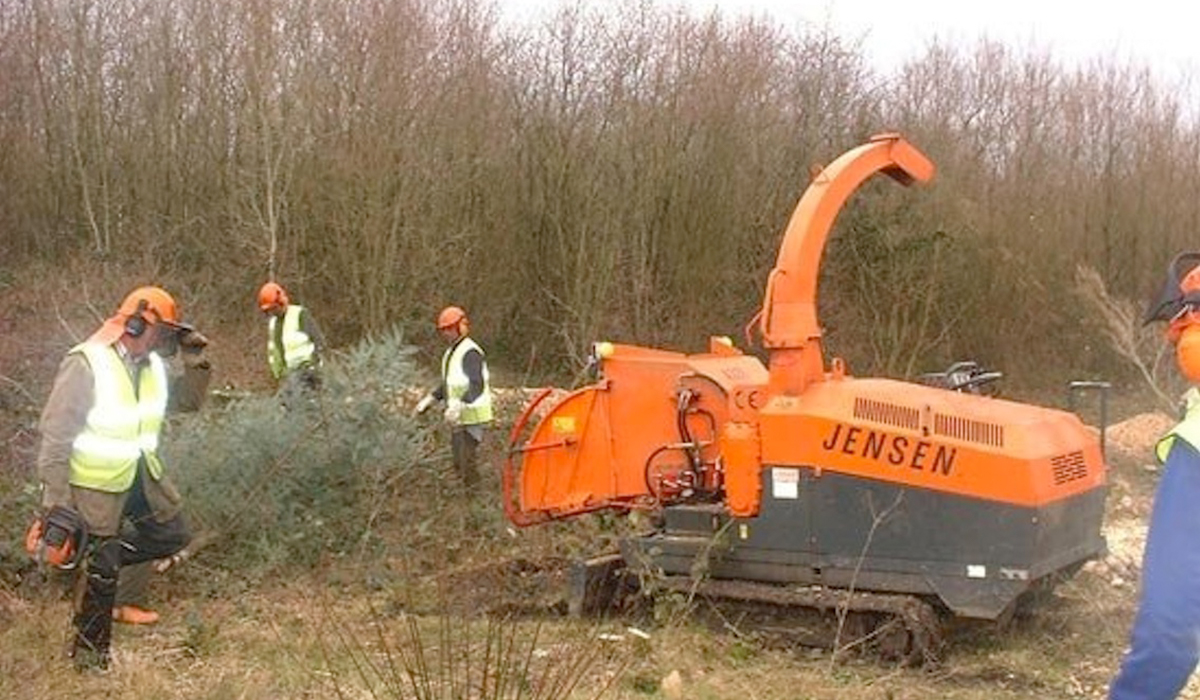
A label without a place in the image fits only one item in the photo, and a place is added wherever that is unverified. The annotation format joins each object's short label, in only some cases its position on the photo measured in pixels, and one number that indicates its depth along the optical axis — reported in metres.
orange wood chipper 6.82
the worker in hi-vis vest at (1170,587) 2.71
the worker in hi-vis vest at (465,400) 10.89
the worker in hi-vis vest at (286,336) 11.24
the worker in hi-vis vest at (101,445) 5.99
